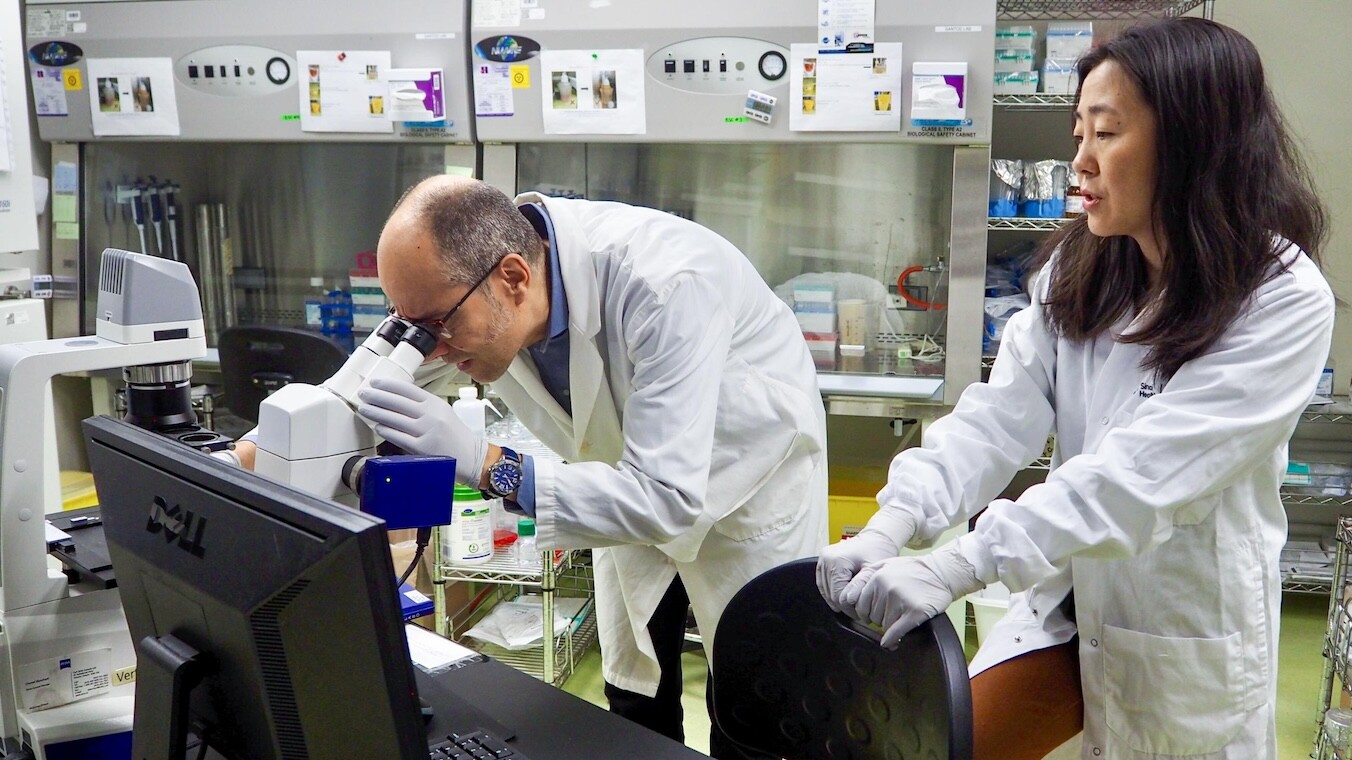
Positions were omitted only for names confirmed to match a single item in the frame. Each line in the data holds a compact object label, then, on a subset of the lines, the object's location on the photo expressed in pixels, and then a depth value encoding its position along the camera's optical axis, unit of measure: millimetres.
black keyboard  1007
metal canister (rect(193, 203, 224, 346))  3424
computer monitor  665
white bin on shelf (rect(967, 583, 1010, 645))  2574
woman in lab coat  1184
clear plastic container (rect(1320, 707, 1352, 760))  1998
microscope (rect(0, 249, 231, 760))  1090
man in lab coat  1298
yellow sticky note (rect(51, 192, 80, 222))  3252
